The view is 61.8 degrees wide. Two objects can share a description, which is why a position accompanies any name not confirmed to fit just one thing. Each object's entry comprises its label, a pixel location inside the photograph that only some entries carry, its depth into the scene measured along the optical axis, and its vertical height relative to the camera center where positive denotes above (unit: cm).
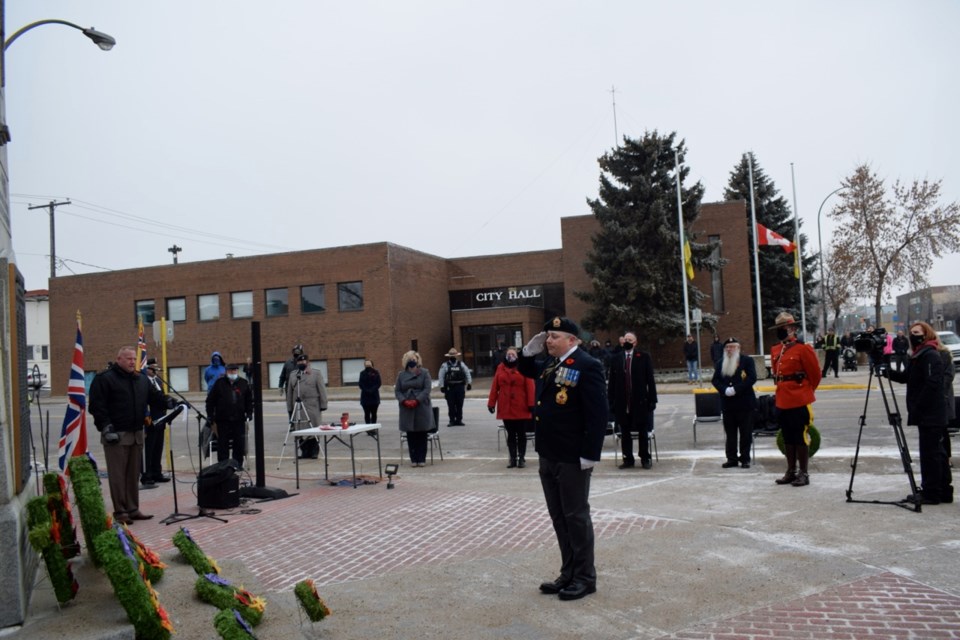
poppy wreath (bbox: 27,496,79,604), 489 -103
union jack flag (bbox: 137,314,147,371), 1250 +36
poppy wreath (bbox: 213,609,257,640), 436 -142
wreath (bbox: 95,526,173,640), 448 -126
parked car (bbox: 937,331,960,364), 3316 -29
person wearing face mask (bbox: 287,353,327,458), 1418 -43
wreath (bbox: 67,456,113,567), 528 -87
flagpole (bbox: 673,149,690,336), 3309 +308
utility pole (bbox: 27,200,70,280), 5175 +889
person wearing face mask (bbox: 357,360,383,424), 1811 -61
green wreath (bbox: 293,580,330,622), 498 -147
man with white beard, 1116 -84
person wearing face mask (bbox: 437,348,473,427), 1959 -65
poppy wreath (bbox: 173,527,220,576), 593 -139
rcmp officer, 949 -68
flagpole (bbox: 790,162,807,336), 3506 +478
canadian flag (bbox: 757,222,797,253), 3412 +442
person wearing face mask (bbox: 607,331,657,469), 1148 -65
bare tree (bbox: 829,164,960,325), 4162 +530
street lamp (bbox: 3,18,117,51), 1349 +573
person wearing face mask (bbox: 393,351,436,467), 1291 -79
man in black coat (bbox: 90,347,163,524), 904 -54
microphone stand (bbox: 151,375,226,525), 891 -162
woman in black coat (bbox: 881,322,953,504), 807 -83
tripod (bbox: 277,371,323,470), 1412 -87
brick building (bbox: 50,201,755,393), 3988 +325
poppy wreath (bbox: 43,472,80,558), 544 -88
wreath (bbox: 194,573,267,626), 508 -148
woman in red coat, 1227 -73
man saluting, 570 -66
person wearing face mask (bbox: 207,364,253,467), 1238 -63
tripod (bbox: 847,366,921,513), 791 -118
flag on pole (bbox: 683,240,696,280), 3322 +364
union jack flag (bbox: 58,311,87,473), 903 -48
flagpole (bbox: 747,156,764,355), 3498 +336
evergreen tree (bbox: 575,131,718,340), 3678 +486
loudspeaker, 941 -138
